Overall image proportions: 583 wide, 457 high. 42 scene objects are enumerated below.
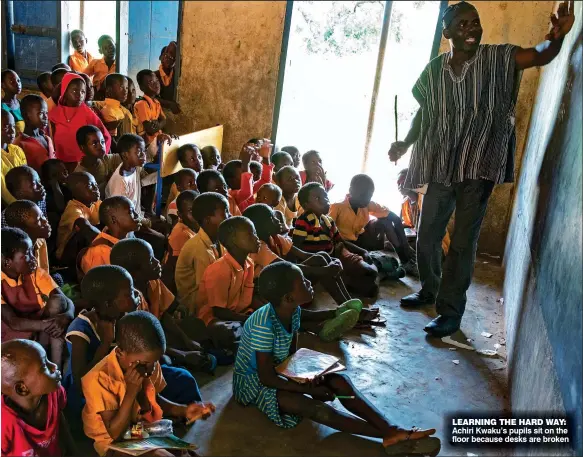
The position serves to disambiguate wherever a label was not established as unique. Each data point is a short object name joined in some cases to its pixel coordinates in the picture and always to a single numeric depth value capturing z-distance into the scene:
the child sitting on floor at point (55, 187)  4.30
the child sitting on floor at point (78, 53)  7.91
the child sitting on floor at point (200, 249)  3.57
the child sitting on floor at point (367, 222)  4.86
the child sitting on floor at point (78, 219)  3.88
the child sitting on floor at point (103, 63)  7.70
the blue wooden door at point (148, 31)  8.05
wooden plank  4.85
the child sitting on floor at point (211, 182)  4.38
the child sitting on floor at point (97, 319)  2.49
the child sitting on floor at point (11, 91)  5.09
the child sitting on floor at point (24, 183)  3.70
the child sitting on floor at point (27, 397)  1.96
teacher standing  3.39
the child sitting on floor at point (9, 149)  4.19
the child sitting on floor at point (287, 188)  5.01
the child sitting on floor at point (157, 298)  2.88
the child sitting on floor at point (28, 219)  3.10
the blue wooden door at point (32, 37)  7.88
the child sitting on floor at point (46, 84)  6.06
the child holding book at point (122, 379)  2.15
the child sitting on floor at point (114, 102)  5.80
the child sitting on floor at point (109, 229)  3.31
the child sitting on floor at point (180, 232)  3.96
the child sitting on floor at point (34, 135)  4.74
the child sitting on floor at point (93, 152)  4.70
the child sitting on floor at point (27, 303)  2.72
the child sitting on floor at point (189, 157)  4.97
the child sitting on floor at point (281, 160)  5.67
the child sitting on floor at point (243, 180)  4.84
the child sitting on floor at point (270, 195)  4.57
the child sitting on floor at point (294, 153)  6.02
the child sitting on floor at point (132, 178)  4.38
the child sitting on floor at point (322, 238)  4.41
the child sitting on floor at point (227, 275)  3.37
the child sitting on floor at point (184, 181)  4.64
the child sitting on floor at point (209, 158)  5.46
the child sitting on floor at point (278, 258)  3.94
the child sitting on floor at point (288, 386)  2.61
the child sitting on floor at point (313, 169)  5.58
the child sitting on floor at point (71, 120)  5.28
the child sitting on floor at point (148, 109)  6.20
